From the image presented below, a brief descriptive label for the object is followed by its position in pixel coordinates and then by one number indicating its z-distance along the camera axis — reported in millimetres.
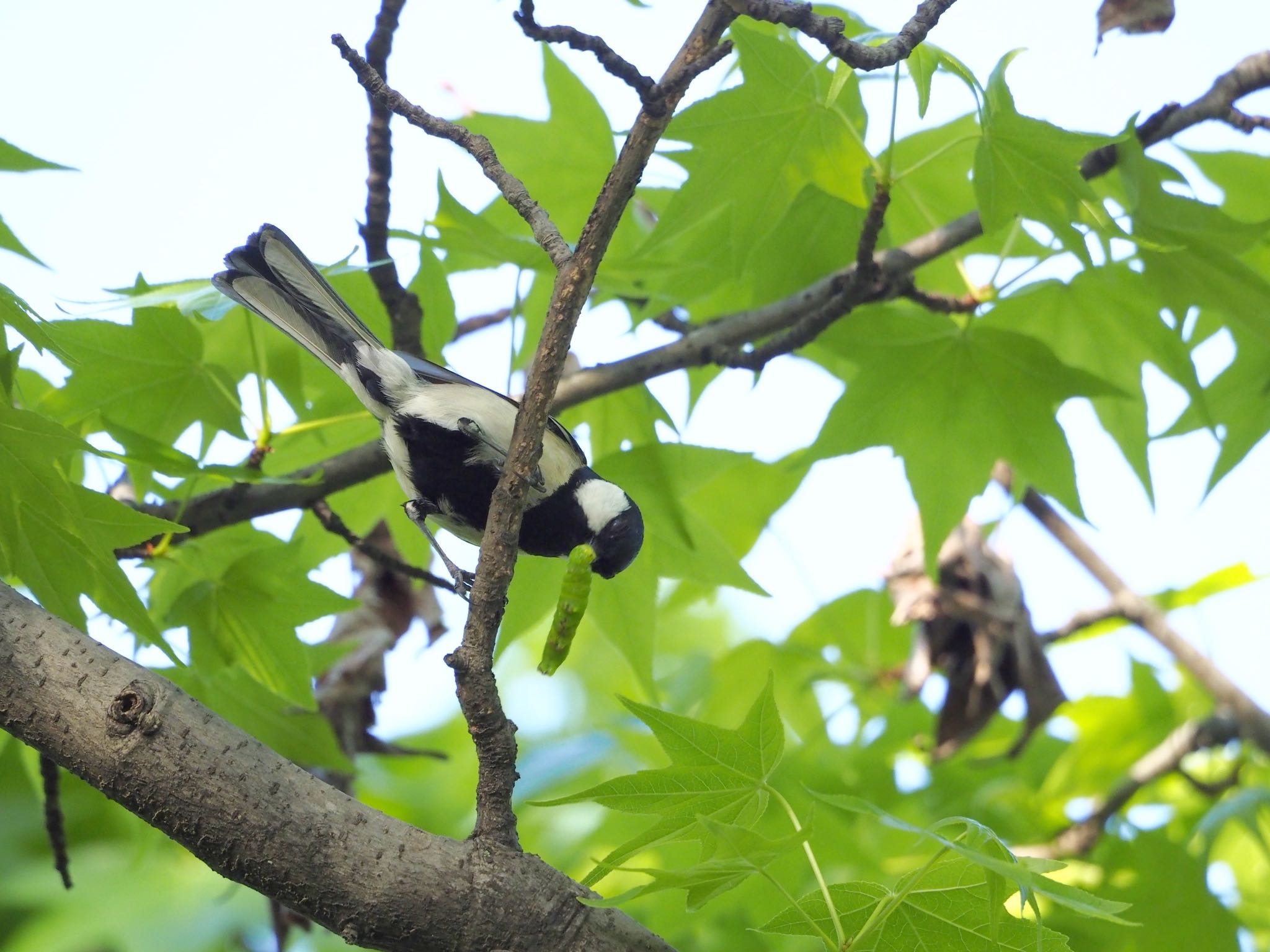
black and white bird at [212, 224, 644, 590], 4902
